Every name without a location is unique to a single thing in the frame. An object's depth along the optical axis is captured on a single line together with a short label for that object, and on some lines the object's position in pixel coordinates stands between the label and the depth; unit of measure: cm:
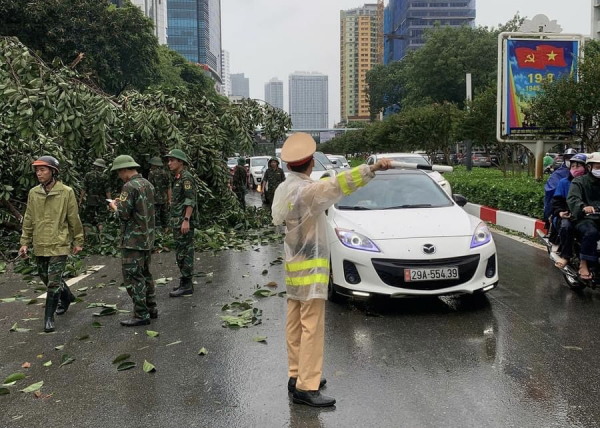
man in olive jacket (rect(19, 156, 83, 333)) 586
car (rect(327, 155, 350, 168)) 2574
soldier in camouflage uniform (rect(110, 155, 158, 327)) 595
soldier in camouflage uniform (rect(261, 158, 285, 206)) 1501
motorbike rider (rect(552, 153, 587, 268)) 688
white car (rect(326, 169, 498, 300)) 577
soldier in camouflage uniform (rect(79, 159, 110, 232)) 1142
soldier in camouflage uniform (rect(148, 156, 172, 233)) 1173
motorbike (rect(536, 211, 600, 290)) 644
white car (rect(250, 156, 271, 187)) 2660
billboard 1472
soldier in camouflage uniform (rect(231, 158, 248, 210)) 1562
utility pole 2453
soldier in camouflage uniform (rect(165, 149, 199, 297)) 706
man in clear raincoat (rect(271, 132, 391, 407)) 381
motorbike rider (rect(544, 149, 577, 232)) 790
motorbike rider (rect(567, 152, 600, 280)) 637
